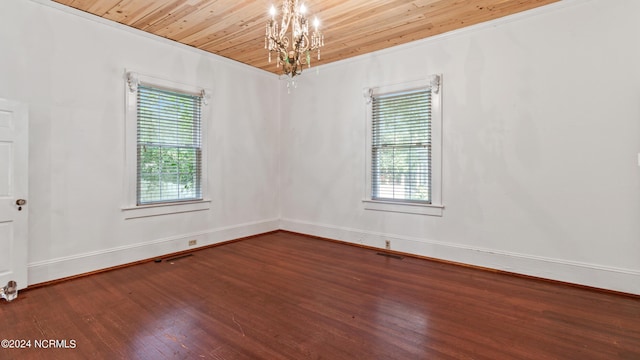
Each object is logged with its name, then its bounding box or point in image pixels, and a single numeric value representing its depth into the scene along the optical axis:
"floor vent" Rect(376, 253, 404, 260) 4.46
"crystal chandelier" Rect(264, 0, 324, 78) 2.69
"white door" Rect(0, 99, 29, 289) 3.02
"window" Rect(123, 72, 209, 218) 4.09
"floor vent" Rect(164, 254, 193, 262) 4.29
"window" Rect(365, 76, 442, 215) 4.36
